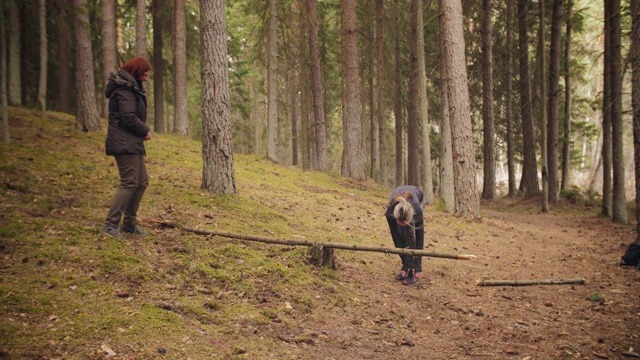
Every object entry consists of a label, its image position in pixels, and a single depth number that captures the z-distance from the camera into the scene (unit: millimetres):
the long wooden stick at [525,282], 6996
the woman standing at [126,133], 5418
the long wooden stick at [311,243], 5828
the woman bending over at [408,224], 6270
